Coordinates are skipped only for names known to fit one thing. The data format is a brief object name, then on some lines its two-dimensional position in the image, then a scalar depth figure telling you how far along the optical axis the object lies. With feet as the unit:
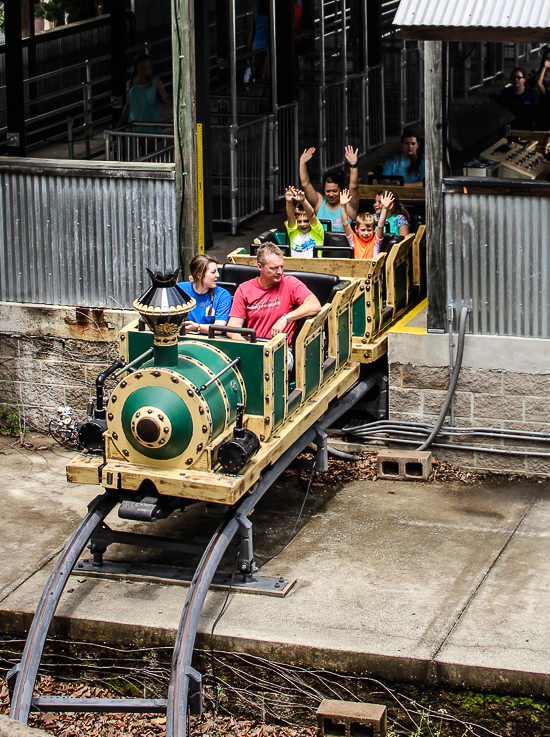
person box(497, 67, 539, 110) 56.24
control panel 41.47
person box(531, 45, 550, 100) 57.52
